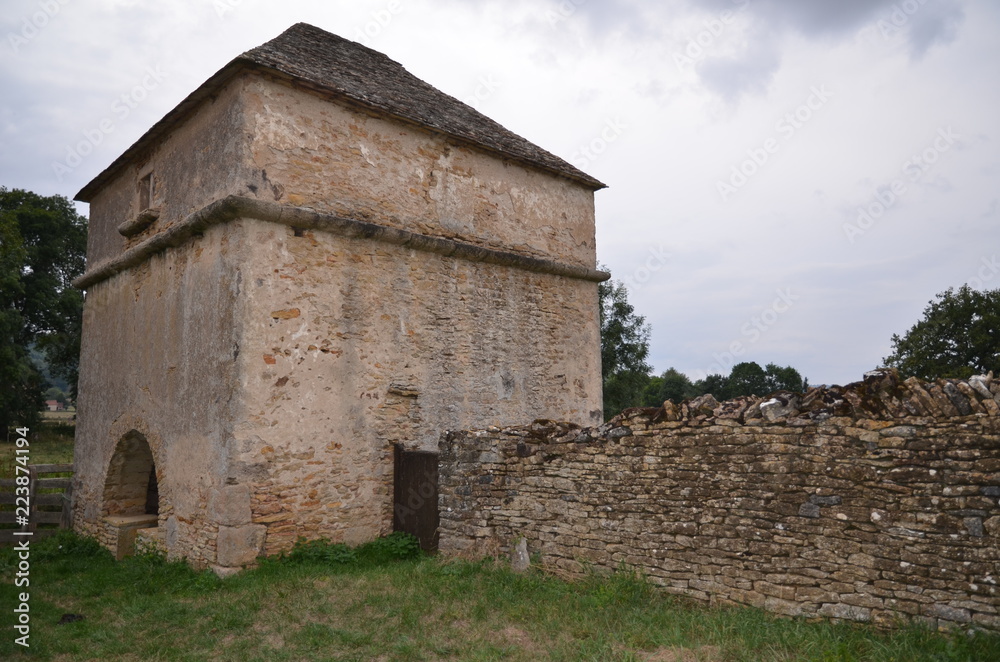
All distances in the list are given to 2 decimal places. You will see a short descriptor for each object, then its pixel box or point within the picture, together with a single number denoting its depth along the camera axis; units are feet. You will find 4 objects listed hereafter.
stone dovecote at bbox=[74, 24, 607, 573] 26.35
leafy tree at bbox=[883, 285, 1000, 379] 85.40
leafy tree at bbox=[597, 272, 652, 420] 90.89
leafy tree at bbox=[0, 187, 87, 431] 76.18
